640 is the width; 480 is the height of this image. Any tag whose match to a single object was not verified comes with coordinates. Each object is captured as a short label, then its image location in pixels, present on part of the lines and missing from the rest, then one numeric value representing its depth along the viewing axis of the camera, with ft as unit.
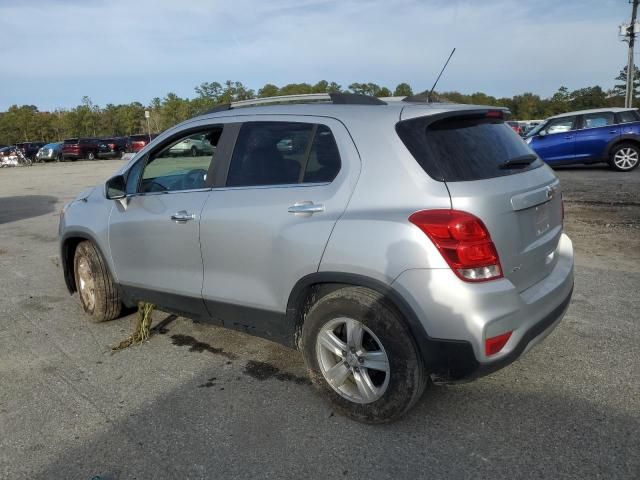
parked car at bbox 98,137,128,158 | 124.88
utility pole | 86.53
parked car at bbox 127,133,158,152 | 122.66
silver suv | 8.71
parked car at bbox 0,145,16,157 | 118.55
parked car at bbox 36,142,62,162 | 125.59
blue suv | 45.98
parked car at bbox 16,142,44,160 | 130.92
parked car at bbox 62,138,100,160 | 121.08
